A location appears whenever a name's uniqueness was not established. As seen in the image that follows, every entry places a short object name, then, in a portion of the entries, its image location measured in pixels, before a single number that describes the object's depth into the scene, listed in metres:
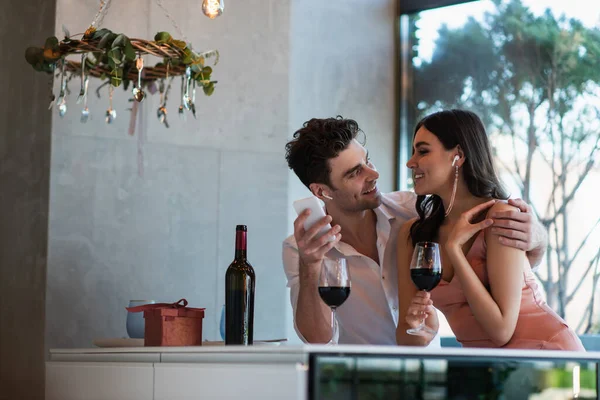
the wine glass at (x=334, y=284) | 2.12
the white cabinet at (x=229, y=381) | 1.72
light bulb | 3.01
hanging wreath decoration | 3.11
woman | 2.45
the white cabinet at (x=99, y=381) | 2.30
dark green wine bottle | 2.43
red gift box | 2.48
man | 2.98
